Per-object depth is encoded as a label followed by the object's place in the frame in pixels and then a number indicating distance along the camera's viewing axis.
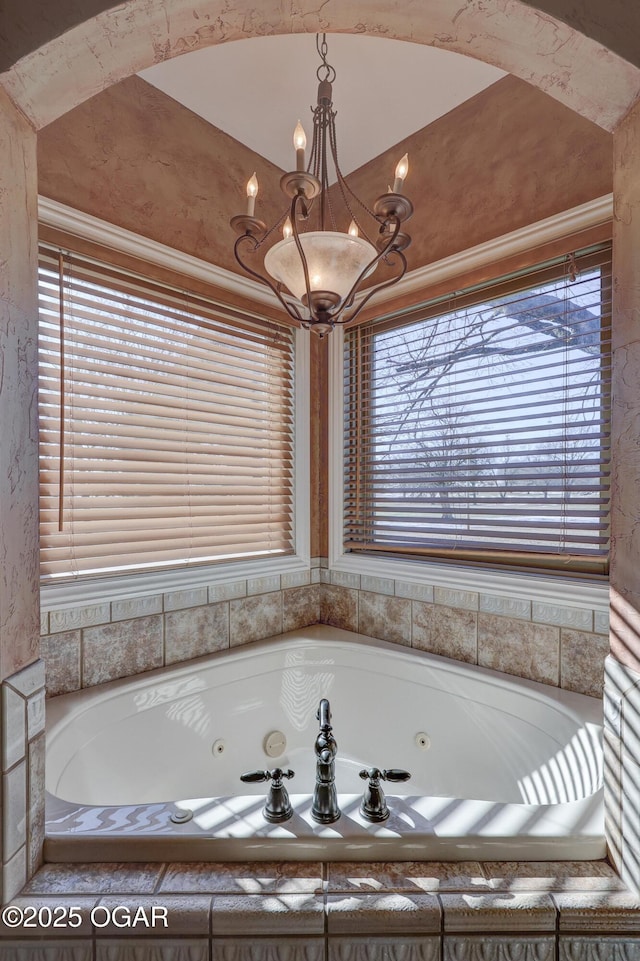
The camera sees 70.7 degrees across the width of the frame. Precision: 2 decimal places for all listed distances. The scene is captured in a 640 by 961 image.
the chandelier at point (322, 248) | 1.11
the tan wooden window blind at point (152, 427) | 1.46
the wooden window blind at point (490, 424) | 1.48
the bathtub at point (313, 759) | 0.85
